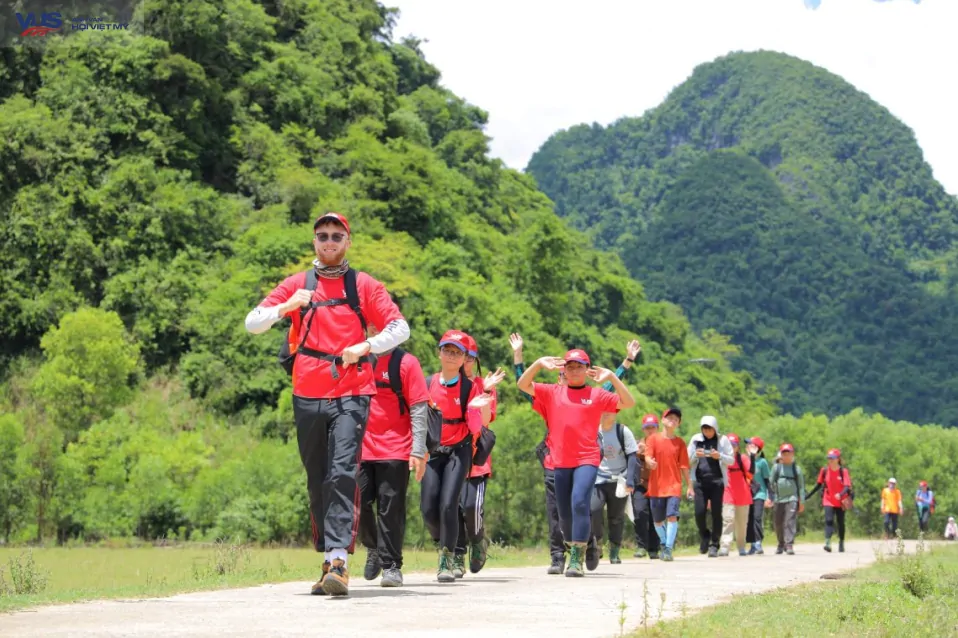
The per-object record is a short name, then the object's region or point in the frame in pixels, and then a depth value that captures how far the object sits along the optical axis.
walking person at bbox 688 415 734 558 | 19.41
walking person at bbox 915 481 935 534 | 38.26
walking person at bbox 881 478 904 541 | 34.12
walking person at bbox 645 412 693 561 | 18.33
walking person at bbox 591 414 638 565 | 16.34
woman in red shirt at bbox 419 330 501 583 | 11.38
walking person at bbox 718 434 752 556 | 20.38
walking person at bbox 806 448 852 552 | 23.23
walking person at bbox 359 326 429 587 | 10.34
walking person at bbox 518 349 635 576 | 12.05
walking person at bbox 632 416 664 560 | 18.69
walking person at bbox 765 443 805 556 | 22.12
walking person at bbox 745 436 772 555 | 21.84
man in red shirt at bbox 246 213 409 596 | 8.69
